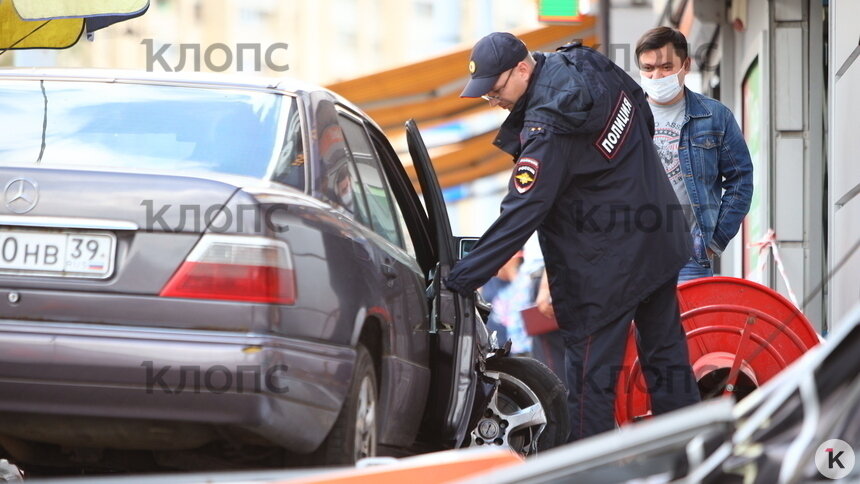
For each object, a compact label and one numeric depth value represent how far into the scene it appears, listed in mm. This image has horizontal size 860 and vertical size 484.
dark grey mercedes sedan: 8937
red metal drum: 12984
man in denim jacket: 14939
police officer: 11653
